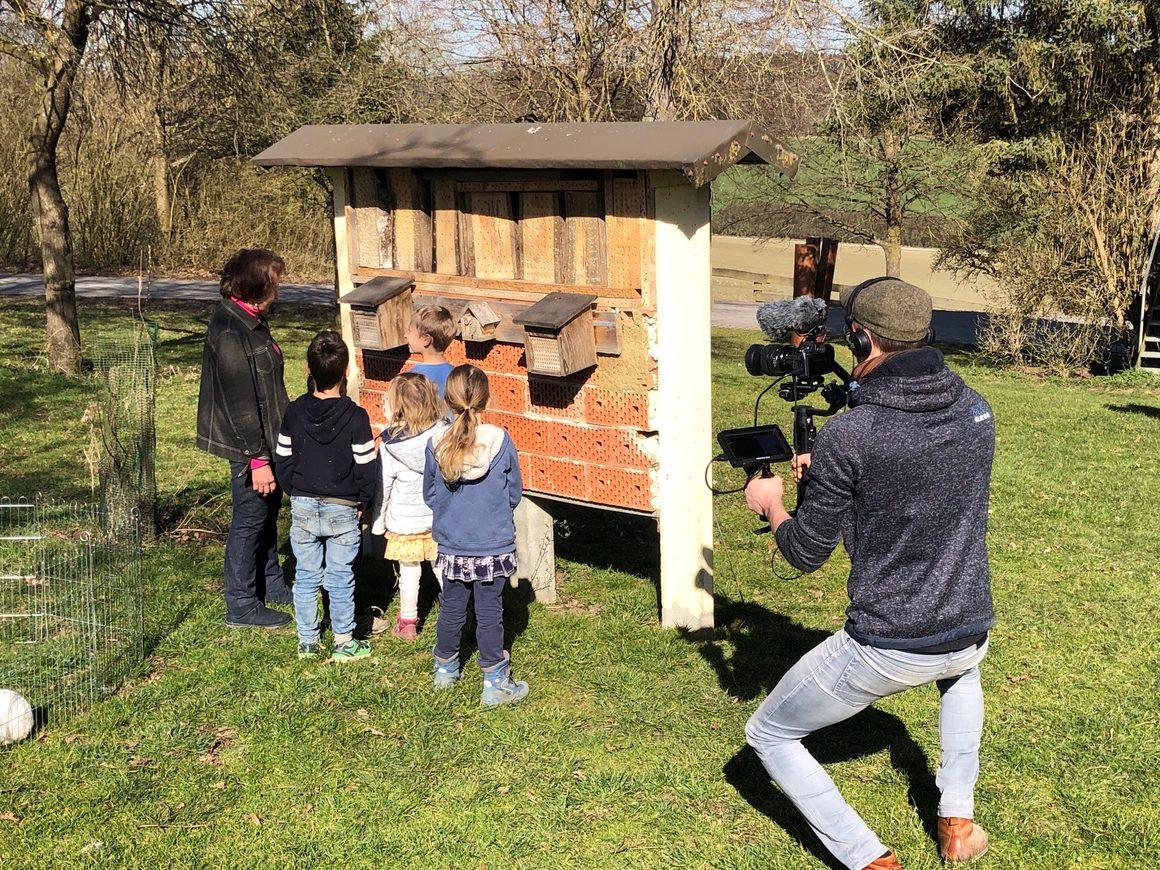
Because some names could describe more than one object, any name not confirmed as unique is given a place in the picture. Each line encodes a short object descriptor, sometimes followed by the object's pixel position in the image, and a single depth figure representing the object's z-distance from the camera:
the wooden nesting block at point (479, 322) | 5.72
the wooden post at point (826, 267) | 26.00
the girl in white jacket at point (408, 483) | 5.41
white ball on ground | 4.58
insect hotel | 5.17
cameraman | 3.24
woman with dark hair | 5.55
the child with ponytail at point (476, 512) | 4.84
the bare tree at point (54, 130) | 10.56
